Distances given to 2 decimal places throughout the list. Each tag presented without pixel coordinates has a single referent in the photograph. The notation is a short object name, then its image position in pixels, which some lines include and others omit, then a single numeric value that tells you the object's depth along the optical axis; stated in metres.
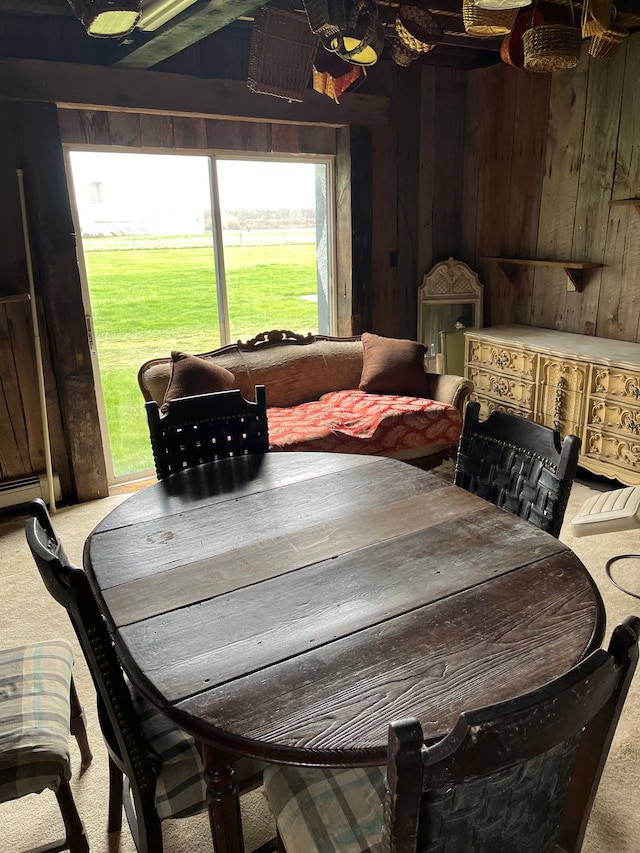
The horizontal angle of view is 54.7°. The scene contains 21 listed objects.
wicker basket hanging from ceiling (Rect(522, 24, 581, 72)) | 2.45
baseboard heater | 3.54
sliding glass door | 3.77
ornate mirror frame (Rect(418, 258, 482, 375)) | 4.79
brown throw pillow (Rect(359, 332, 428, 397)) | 3.91
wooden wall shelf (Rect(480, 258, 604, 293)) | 4.02
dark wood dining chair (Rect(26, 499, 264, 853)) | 1.18
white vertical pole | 3.30
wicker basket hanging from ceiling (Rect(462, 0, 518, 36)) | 2.45
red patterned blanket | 3.34
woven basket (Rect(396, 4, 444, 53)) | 2.82
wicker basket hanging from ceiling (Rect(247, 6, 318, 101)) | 2.88
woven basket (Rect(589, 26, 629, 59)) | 2.58
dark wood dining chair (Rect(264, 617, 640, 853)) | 0.77
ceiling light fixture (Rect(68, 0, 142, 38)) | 2.01
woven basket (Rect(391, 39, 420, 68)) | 3.06
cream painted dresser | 3.44
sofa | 3.39
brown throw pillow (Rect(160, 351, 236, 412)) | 3.32
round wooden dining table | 1.09
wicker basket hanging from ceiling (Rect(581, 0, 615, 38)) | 2.52
